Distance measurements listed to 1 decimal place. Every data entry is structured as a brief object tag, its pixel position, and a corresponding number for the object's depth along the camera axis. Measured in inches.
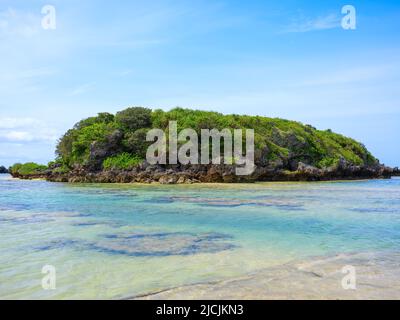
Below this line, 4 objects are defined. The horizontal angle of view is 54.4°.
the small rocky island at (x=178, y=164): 1560.0
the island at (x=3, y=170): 3525.1
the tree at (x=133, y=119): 1903.3
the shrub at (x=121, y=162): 1673.2
